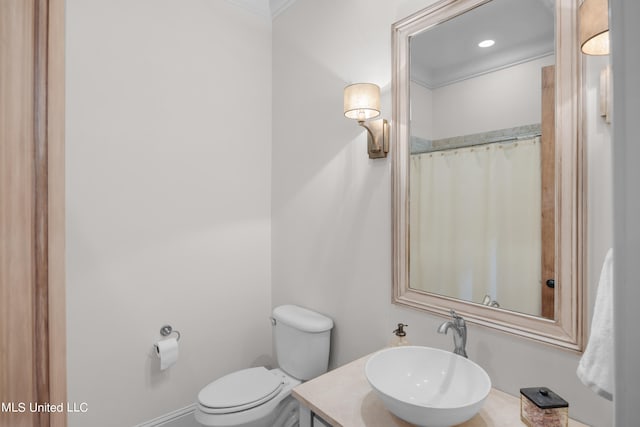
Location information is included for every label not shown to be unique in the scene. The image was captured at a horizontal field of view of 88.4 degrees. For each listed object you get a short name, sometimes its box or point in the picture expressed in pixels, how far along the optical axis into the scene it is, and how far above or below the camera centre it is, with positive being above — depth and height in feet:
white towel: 2.53 -1.06
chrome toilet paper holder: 5.86 -2.07
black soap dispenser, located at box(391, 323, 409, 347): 4.38 -1.65
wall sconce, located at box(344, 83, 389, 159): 4.71 +1.52
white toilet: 4.87 -2.80
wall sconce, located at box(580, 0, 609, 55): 2.68 +1.57
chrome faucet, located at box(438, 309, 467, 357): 3.82 -1.39
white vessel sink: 2.93 -1.78
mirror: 3.36 +0.59
